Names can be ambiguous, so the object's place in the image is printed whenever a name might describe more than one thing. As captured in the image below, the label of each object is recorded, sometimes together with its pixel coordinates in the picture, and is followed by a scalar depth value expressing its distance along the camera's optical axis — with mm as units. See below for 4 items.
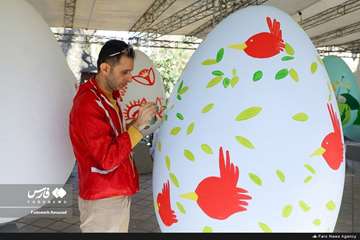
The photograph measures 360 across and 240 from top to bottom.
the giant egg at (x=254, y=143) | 1416
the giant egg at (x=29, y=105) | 1638
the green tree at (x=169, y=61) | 19062
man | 1428
